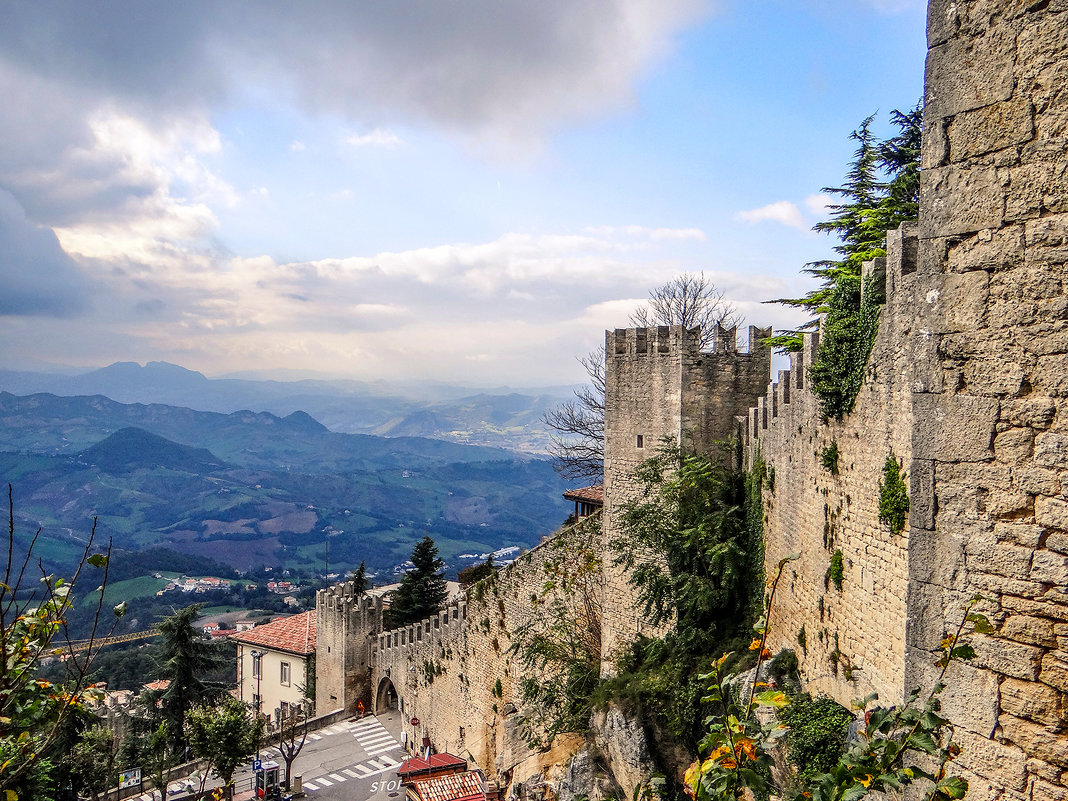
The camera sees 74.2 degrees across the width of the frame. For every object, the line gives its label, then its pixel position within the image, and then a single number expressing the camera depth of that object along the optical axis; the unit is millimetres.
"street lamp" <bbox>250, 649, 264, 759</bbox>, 42666
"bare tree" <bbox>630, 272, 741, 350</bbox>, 29552
